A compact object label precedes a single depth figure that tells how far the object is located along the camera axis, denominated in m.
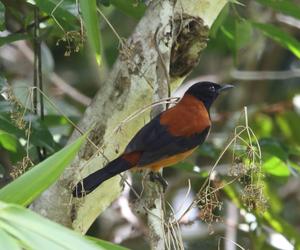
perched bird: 5.62
